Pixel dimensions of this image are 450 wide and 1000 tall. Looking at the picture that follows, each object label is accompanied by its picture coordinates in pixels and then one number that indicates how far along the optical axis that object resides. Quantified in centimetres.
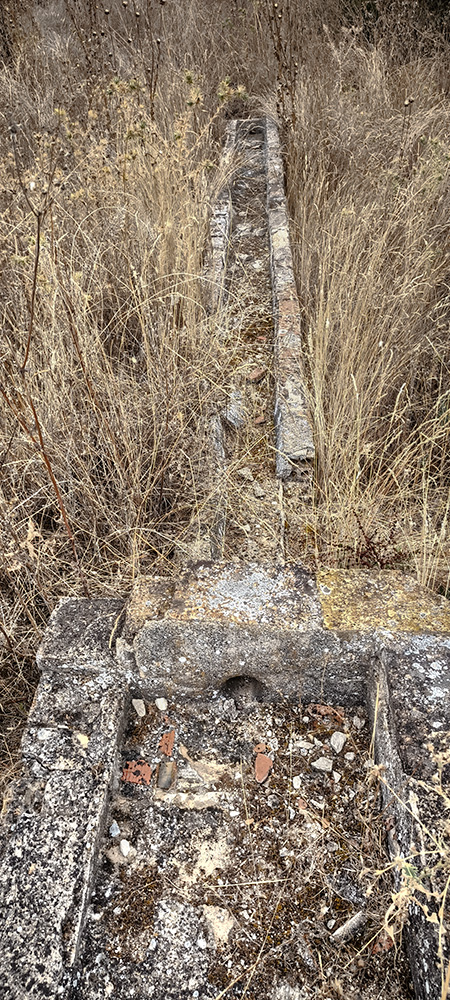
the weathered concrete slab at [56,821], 137
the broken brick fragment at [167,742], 184
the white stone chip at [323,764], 179
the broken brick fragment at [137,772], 178
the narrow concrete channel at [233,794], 142
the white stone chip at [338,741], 183
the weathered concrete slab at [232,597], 182
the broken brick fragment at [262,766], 178
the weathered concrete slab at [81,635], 183
